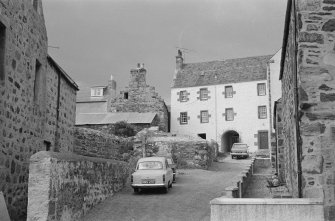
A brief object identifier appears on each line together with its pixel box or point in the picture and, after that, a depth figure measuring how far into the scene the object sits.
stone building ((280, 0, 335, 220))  8.00
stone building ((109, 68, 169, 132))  42.66
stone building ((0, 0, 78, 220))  9.76
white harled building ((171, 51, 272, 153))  41.75
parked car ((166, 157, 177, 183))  19.99
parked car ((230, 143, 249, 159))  34.50
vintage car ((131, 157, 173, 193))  15.84
